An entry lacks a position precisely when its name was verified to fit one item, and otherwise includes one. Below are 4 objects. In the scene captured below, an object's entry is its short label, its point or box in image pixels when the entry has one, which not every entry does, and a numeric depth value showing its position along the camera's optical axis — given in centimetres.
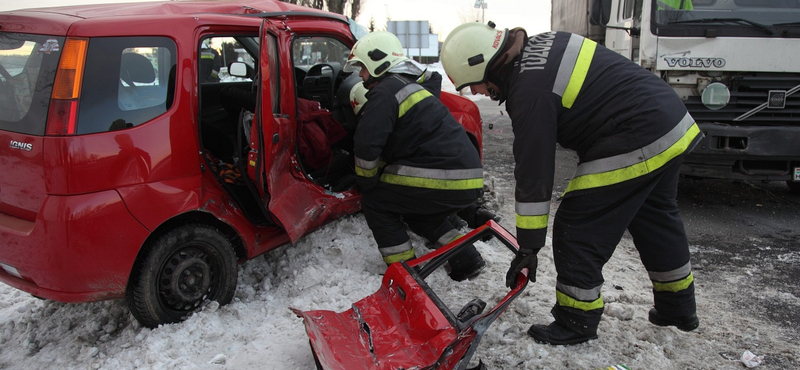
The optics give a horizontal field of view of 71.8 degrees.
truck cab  505
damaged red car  255
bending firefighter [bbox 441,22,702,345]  254
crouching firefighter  340
